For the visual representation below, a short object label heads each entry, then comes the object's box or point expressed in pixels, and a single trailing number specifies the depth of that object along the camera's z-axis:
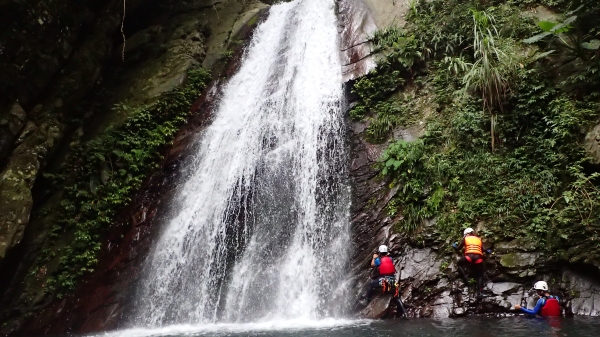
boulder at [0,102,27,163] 10.29
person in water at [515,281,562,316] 6.73
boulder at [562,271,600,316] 6.66
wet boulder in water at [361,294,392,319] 7.87
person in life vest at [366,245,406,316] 7.79
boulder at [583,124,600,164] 7.30
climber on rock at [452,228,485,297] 7.33
